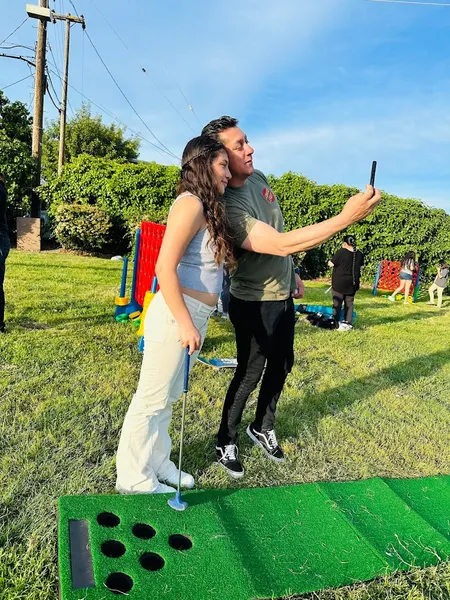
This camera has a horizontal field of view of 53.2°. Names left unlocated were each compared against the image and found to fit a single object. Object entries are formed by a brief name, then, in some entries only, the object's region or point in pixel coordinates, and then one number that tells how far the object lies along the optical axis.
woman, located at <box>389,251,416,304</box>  11.88
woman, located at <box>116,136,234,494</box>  2.01
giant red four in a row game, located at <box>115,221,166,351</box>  5.95
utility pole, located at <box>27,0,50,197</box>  13.57
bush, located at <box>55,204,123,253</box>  12.86
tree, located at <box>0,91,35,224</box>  13.21
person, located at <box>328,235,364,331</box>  7.71
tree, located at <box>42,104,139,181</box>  29.17
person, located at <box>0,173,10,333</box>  4.84
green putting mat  1.86
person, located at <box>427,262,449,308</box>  12.17
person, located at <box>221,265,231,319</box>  7.05
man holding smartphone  2.17
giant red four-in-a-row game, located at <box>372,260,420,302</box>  13.08
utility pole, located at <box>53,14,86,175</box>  17.53
